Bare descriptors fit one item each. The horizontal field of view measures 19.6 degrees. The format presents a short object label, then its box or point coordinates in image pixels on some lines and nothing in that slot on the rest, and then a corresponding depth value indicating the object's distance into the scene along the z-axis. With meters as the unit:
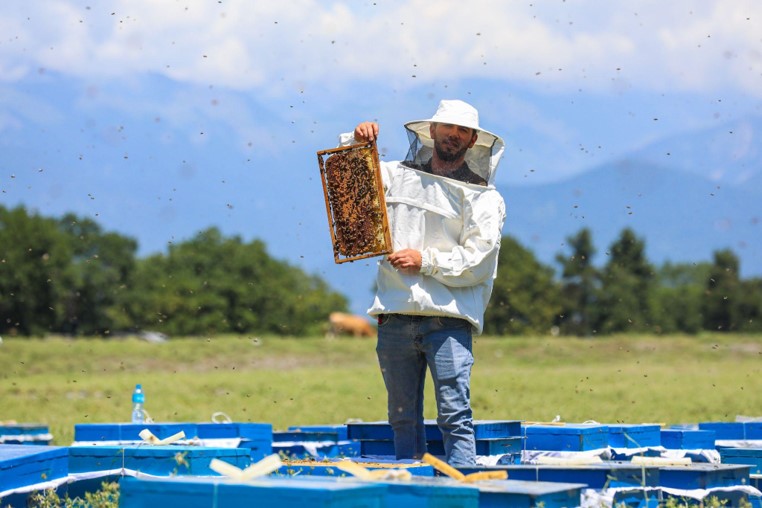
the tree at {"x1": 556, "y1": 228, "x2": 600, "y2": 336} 162.35
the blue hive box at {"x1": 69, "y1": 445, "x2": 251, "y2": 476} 11.70
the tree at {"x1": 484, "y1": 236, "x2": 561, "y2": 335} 141.15
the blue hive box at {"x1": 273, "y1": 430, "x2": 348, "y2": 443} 17.45
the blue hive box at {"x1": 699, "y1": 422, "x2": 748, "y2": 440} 16.37
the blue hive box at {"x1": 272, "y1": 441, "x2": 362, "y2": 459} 15.74
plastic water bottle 17.66
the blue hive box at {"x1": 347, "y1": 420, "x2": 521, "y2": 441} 14.03
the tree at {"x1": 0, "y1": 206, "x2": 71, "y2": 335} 147.19
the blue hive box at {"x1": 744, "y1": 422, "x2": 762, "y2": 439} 16.13
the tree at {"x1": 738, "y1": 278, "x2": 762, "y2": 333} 138.62
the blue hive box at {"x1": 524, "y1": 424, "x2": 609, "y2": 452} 14.62
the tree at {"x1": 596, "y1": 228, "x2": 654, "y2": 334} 154.33
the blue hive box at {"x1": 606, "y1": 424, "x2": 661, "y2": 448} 15.19
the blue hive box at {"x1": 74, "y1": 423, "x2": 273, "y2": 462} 14.92
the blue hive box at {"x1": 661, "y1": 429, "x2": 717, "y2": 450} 15.24
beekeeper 12.64
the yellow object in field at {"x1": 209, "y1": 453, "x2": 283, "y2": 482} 8.19
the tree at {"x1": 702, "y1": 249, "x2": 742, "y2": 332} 141.20
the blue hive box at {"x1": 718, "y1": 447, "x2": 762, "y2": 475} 13.26
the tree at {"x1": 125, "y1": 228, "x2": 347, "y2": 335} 165.16
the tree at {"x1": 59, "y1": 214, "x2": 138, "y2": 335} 167.51
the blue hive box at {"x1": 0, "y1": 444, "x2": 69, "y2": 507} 10.84
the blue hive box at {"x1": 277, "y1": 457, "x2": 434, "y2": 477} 10.68
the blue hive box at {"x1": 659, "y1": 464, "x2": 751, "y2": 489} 10.94
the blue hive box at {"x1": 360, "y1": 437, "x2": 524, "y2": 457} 13.95
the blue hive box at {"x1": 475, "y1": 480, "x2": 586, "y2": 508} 8.74
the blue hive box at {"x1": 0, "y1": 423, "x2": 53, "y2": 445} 18.00
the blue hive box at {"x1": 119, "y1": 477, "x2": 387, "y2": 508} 7.52
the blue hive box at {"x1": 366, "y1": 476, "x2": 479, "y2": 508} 8.28
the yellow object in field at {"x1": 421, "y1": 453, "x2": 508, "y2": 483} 9.08
